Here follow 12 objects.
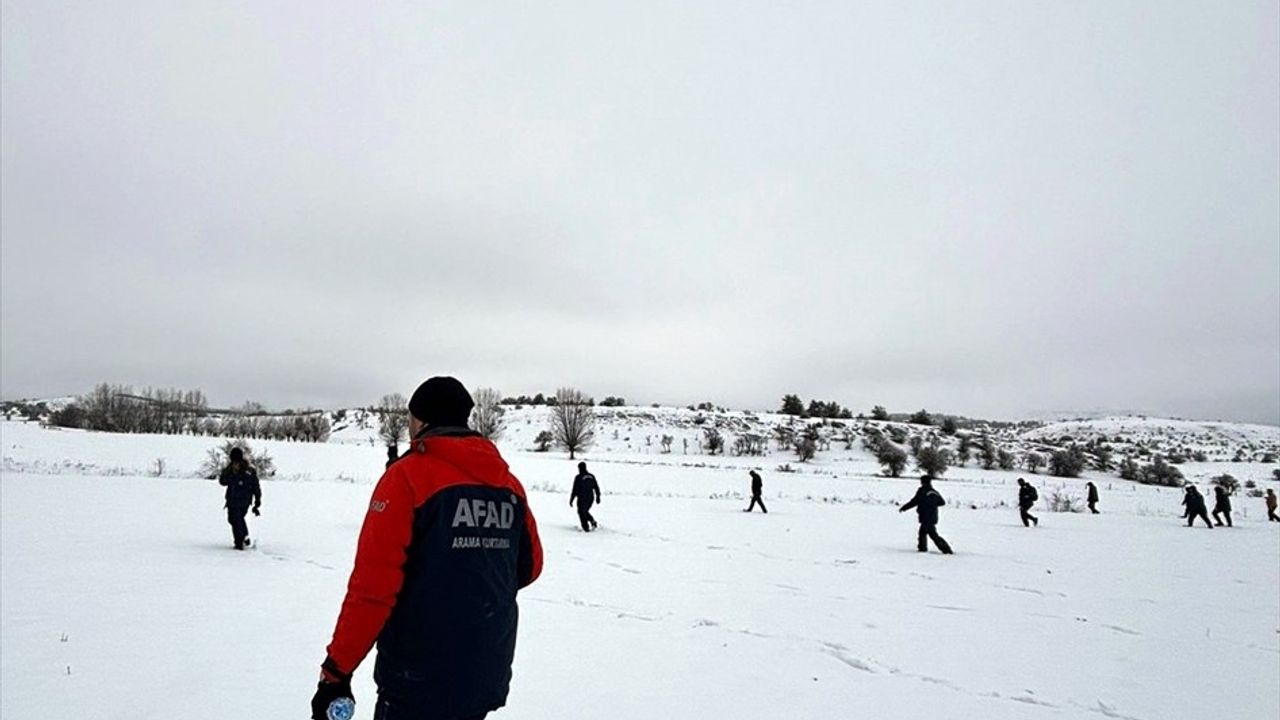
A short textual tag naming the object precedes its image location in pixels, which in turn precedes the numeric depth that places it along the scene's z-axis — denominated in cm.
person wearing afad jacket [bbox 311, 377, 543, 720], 263
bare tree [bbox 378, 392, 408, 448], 6994
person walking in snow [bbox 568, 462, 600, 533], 1579
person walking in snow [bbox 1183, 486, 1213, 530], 2206
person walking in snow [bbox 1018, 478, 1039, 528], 2067
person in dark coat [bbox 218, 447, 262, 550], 1105
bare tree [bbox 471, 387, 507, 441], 6918
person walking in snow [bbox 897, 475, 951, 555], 1417
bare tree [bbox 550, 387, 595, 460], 6657
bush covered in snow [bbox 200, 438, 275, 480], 2902
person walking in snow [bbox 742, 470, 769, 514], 2208
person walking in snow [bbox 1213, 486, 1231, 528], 2255
